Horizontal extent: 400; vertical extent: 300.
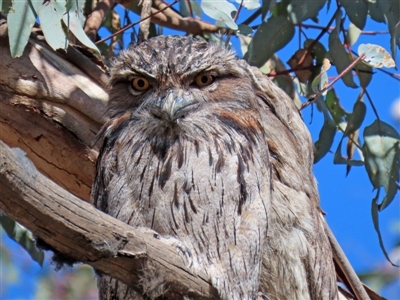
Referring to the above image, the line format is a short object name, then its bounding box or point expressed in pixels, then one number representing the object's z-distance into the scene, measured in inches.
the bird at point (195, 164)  210.2
